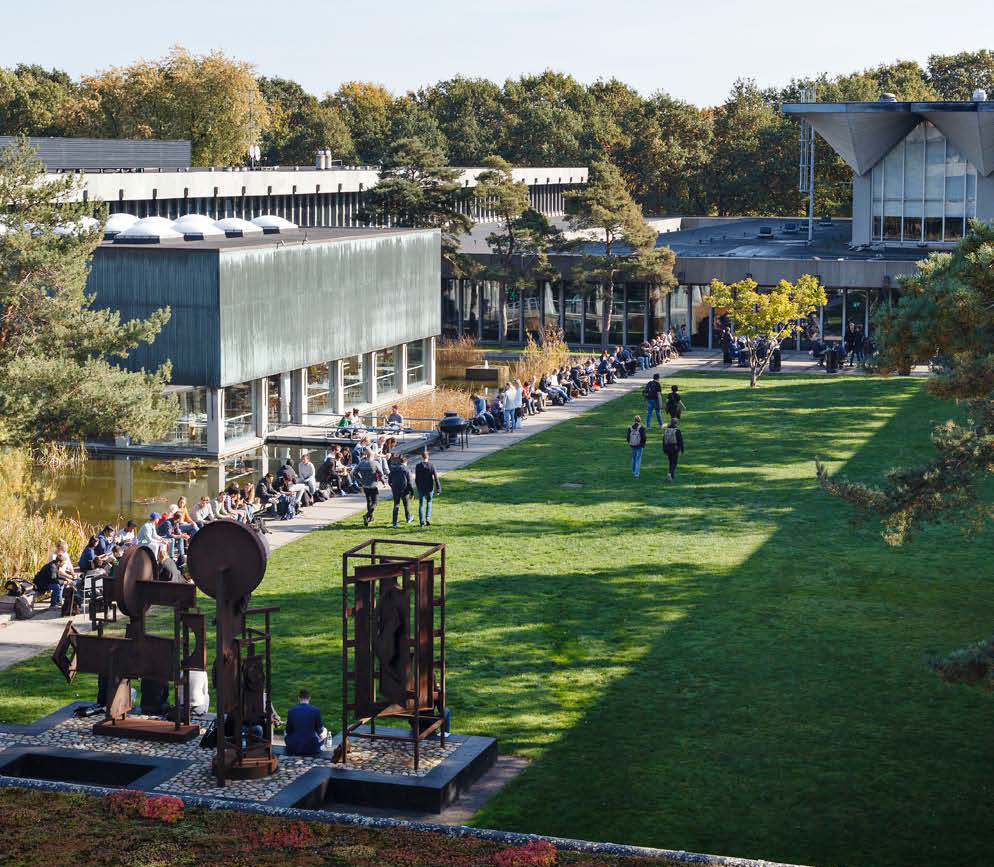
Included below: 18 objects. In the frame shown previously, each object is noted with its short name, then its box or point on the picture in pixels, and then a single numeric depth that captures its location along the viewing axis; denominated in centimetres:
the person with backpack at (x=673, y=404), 3659
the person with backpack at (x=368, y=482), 2836
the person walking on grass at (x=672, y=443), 3228
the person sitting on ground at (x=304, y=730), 1595
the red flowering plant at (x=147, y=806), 1439
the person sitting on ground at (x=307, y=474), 3112
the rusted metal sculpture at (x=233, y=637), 1543
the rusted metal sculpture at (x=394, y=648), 1603
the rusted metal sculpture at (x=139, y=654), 1650
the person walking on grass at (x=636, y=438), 3278
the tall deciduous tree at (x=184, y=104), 9600
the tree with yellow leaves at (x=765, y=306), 4762
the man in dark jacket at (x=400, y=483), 2770
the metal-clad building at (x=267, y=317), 3891
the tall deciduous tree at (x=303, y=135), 11231
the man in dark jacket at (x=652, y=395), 3953
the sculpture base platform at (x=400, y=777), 1497
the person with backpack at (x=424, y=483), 2769
